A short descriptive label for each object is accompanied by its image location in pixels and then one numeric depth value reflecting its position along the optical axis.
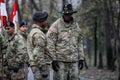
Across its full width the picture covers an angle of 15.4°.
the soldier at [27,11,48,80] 9.09
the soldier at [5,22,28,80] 10.21
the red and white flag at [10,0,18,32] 14.76
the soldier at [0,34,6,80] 9.85
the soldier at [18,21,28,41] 13.89
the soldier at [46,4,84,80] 9.80
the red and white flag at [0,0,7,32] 11.27
